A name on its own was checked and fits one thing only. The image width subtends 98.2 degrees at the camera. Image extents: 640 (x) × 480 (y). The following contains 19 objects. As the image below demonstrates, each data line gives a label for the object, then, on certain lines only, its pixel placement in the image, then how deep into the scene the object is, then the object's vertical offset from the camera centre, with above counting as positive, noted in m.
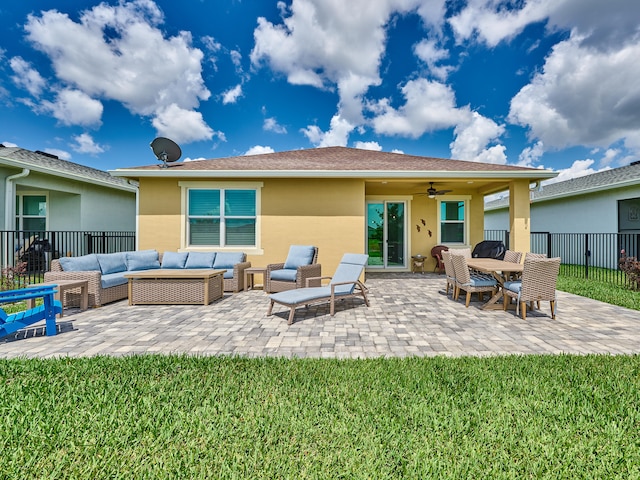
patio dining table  5.63 -0.62
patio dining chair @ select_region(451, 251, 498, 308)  5.80 -0.91
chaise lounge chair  4.97 -1.04
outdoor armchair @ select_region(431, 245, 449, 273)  10.87 -0.61
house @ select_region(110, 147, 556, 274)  8.22 +1.16
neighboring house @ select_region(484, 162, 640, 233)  11.80 +1.69
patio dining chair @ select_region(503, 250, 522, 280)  6.87 -0.45
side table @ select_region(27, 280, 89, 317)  5.03 -0.97
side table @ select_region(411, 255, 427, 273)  10.94 -0.93
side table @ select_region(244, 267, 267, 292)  7.66 -1.09
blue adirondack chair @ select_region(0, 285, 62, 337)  3.78 -1.09
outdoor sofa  5.82 -0.70
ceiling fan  9.70 +1.67
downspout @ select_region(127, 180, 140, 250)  8.48 +0.64
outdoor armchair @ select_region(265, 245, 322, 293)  7.00 -0.85
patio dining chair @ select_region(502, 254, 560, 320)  4.90 -0.79
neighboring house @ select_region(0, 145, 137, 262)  9.38 +1.85
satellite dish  8.73 +2.87
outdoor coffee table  6.02 -1.09
